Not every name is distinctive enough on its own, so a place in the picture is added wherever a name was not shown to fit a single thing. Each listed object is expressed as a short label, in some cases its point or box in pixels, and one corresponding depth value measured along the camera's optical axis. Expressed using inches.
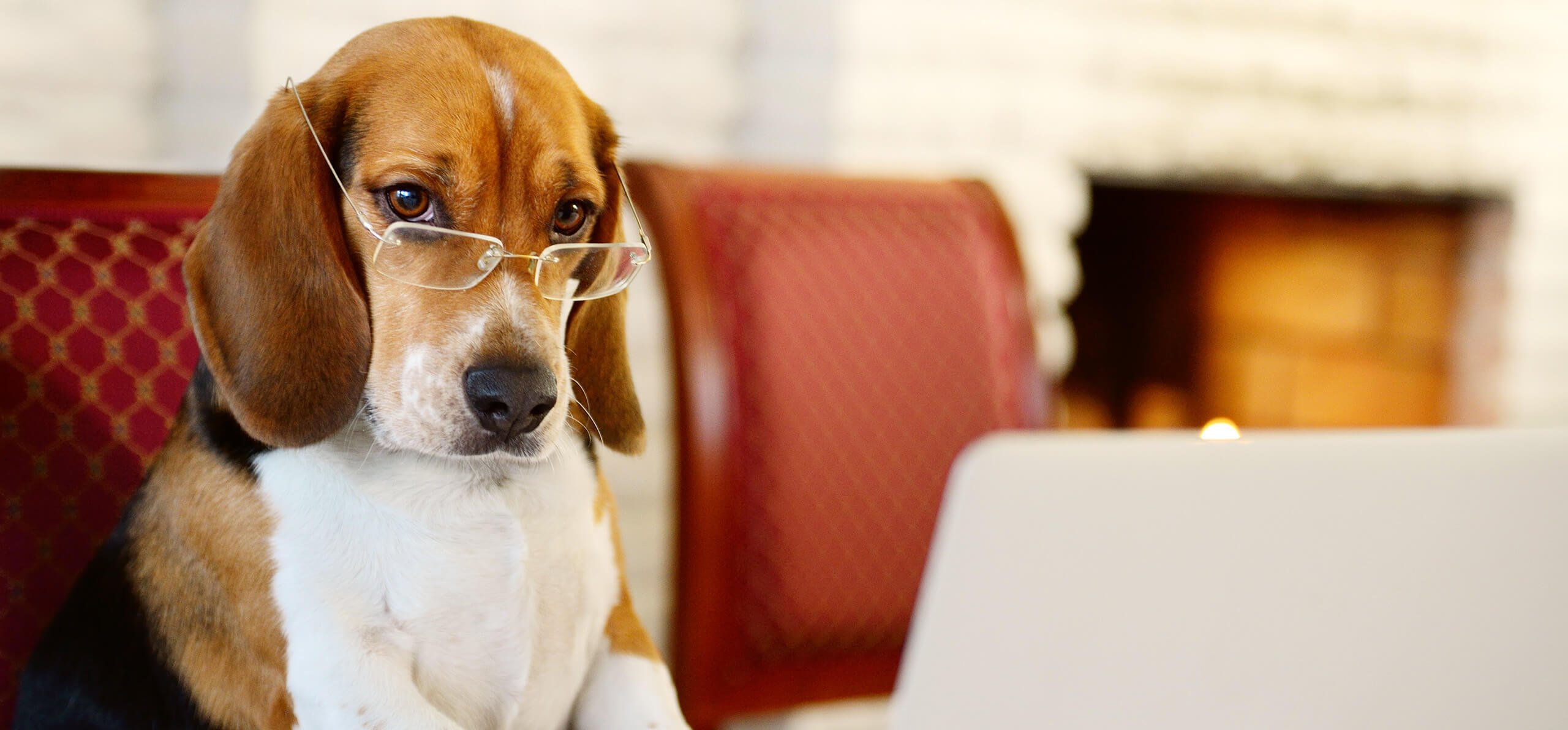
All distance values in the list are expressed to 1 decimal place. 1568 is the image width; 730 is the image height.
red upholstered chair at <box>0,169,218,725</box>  69.7
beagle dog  64.3
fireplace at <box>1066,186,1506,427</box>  157.2
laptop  59.4
